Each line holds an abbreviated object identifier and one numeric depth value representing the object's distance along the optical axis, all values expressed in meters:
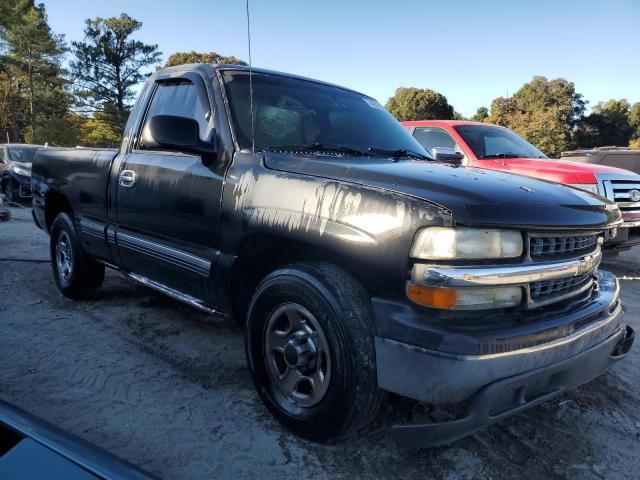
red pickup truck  6.15
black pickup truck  2.01
